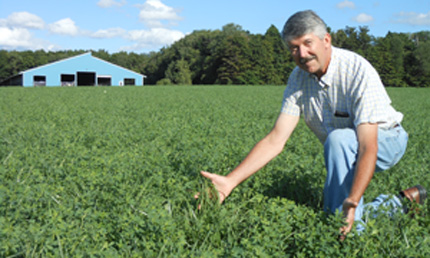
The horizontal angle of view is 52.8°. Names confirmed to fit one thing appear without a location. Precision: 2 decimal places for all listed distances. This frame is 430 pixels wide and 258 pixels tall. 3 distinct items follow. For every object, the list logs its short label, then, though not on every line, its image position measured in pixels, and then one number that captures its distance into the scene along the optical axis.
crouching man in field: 3.00
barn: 58.94
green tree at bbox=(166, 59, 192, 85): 74.12
